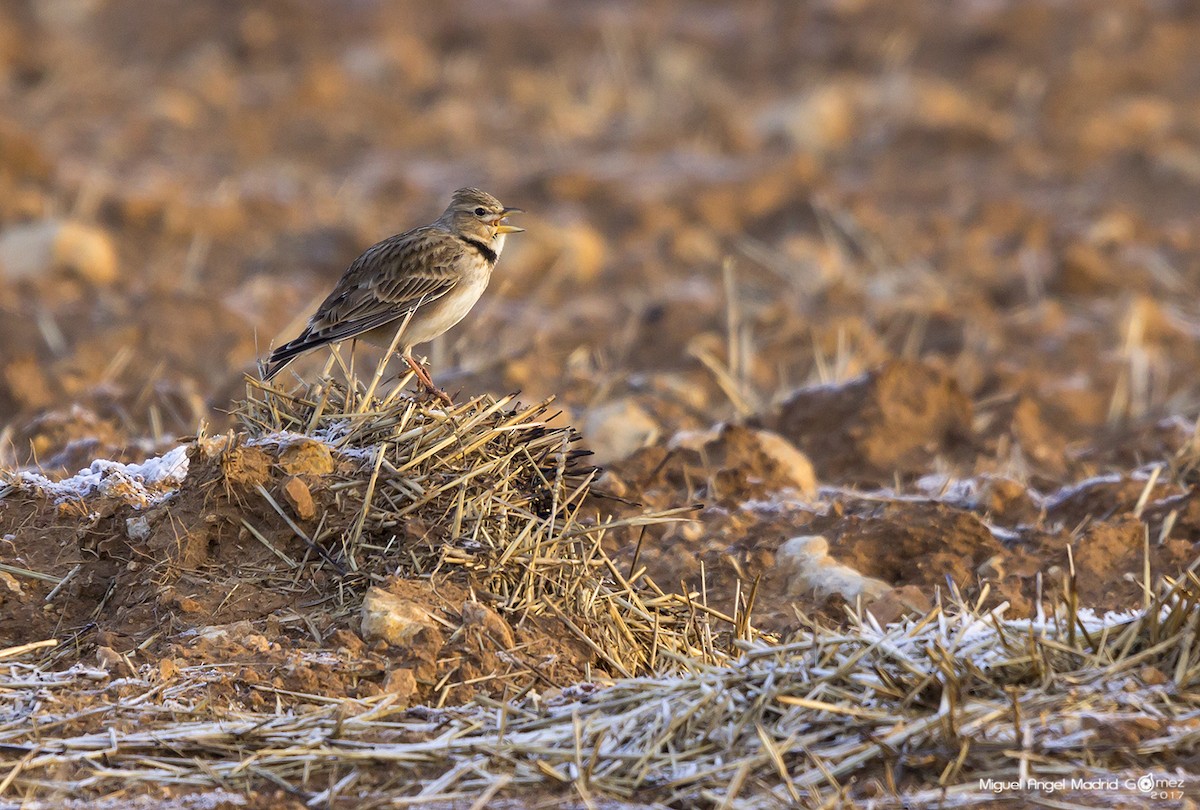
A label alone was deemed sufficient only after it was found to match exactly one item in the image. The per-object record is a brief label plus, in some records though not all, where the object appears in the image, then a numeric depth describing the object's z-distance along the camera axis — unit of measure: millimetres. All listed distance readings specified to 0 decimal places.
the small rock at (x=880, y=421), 15461
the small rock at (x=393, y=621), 8984
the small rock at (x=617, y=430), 14930
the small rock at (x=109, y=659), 8664
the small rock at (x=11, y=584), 9508
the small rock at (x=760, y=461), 13848
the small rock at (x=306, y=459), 9742
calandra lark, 13180
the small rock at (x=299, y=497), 9422
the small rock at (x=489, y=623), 9109
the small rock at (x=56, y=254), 22047
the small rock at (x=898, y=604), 10805
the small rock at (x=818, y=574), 11141
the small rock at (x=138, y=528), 9742
